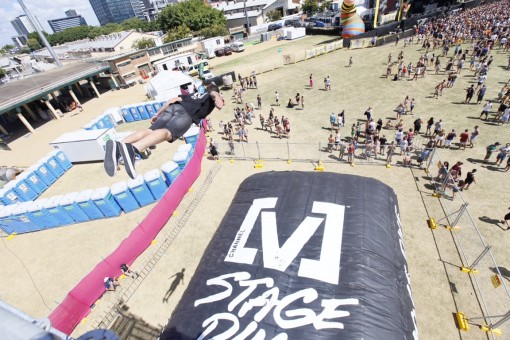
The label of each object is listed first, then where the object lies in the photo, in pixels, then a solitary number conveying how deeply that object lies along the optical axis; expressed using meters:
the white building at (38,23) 44.16
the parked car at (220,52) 56.90
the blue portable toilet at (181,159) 18.38
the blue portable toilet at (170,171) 17.56
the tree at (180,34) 64.81
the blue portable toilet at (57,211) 16.34
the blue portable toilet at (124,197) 16.30
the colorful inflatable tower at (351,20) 44.03
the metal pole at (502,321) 8.29
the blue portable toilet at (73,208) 16.30
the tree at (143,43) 60.47
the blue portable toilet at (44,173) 21.00
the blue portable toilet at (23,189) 19.31
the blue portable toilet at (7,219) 16.52
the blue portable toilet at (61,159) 22.66
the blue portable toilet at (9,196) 18.48
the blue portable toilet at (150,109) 30.98
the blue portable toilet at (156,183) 16.67
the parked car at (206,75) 39.21
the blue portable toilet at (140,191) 16.39
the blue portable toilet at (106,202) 16.11
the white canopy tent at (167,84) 33.03
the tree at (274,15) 84.00
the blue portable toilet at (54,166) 21.83
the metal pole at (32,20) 39.55
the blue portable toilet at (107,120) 29.38
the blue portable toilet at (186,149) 19.11
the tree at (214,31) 65.81
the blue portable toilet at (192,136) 21.52
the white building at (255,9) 83.69
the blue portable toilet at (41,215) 16.38
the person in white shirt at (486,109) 18.86
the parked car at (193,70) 44.41
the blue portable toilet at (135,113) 31.38
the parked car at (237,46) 58.28
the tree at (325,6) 88.00
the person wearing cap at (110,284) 12.14
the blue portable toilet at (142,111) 31.18
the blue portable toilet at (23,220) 16.52
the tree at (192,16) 70.75
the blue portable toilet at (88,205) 16.23
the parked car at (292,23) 68.69
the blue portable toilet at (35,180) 20.17
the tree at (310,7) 80.69
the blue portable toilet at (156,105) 30.79
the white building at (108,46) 64.50
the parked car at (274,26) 73.25
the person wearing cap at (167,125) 6.00
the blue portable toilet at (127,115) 31.55
